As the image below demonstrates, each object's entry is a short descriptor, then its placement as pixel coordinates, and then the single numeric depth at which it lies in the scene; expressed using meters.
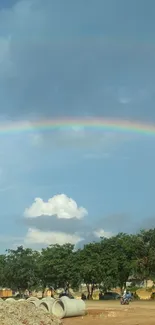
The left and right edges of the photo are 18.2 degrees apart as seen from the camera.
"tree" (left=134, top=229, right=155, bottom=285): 70.56
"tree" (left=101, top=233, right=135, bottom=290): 73.12
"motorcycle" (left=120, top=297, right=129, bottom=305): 52.47
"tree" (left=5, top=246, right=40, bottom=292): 83.31
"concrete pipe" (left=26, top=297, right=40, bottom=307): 38.85
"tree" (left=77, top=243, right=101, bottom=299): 73.19
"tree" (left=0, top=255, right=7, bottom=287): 87.21
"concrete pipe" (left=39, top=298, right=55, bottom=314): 39.49
